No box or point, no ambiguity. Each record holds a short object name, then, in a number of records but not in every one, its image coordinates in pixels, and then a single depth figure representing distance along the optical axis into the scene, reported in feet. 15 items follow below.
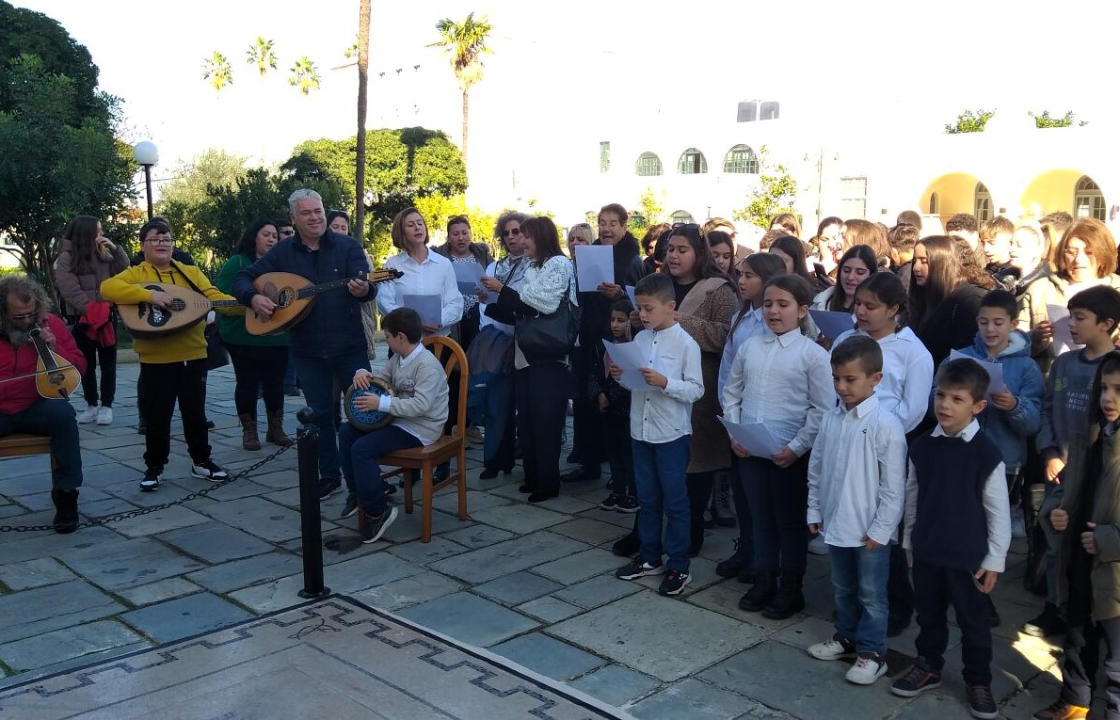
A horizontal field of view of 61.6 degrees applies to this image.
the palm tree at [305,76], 122.72
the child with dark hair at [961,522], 10.60
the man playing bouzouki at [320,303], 19.04
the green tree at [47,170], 40.91
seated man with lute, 17.51
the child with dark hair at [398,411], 16.57
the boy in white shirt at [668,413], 14.34
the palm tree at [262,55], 121.80
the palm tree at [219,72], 127.34
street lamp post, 43.29
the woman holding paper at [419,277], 20.40
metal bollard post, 13.83
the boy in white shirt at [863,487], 11.33
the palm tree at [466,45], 123.95
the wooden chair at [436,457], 16.76
